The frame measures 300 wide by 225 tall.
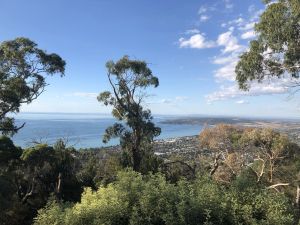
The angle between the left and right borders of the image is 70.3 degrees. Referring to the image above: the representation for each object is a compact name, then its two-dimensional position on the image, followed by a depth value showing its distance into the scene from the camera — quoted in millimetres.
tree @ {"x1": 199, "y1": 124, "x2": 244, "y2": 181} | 11933
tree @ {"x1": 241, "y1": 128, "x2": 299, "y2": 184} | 11492
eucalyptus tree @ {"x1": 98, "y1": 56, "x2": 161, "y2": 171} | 9565
